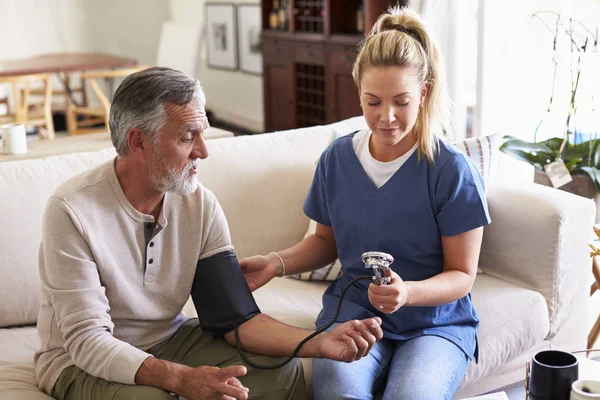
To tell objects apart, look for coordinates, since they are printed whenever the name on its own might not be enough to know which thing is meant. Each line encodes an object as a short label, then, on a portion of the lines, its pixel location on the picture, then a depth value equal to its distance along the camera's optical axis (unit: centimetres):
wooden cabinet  476
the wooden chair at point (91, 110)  518
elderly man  154
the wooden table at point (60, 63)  530
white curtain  389
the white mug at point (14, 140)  285
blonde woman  170
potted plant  265
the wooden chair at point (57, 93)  602
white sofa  202
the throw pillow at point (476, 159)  230
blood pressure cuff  173
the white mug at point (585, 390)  129
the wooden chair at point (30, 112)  498
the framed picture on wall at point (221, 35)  671
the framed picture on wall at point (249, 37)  628
